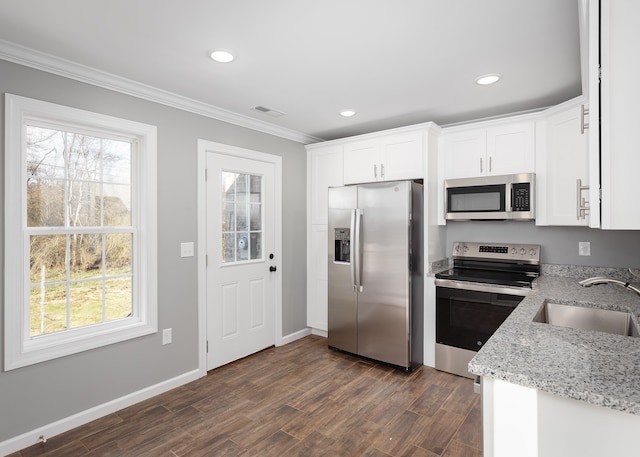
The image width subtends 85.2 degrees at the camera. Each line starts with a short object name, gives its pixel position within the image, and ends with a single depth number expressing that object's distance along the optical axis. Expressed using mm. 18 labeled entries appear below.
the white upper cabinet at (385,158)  3326
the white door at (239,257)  3225
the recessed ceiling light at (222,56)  2107
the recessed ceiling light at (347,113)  3205
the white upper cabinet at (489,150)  2984
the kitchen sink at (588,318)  1785
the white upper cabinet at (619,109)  892
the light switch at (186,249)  2951
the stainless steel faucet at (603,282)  1645
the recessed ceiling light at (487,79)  2453
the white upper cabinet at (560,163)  2598
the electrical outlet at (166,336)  2828
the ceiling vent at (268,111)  3120
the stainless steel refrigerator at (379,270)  3168
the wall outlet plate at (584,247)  3027
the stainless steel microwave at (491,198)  2936
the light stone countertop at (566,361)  922
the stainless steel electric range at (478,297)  2855
